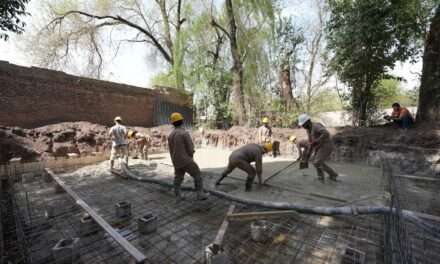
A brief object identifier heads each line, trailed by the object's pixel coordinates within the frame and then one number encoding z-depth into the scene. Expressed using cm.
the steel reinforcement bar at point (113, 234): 142
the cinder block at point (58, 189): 355
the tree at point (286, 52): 982
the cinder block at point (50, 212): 257
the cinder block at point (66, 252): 165
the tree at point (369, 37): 562
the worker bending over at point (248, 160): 330
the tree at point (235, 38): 924
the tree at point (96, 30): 970
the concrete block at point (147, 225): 218
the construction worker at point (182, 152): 302
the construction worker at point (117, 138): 500
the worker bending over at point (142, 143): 665
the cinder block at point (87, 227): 217
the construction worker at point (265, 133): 595
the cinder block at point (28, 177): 424
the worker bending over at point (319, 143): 361
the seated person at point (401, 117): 557
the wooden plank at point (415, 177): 297
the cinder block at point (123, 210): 258
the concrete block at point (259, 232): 195
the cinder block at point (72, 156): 574
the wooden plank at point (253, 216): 213
